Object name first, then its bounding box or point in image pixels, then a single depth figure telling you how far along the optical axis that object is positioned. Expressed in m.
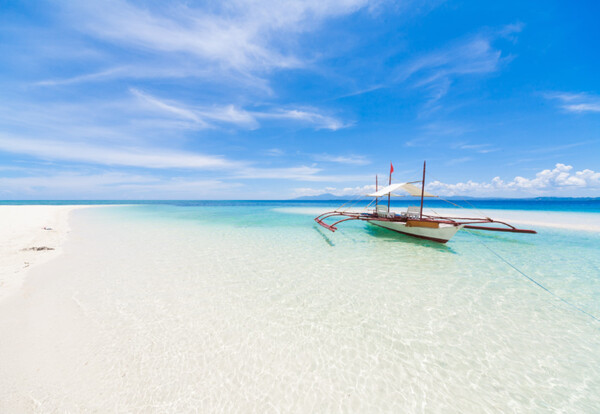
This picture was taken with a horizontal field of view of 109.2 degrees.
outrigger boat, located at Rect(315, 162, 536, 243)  11.81
